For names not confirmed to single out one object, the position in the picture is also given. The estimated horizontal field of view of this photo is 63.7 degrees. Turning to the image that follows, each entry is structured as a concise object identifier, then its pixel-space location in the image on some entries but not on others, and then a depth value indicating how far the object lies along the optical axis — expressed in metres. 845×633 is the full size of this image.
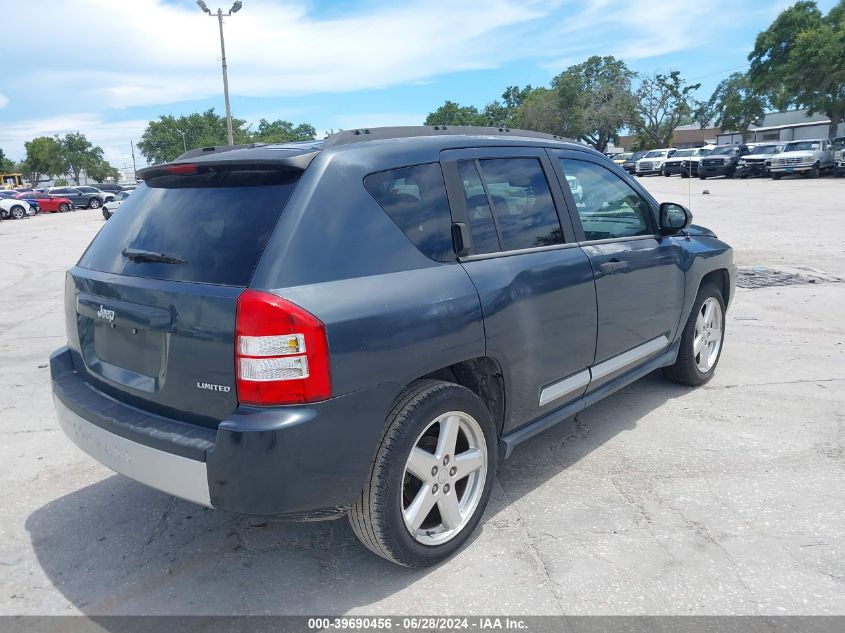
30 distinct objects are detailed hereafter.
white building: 55.88
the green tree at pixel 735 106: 71.06
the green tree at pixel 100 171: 113.06
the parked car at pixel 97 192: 49.42
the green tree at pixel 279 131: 76.14
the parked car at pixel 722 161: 38.31
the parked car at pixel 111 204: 32.38
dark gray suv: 2.44
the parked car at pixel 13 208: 39.38
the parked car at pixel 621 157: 57.08
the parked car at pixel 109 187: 56.06
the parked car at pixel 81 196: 47.97
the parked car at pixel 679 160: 42.09
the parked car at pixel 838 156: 32.72
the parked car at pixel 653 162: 46.97
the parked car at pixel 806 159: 33.31
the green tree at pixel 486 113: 100.25
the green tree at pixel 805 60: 37.88
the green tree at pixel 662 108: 73.56
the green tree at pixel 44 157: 106.03
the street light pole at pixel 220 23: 33.08
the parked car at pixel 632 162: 51.61
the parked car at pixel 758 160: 36.16
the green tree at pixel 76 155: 109.94
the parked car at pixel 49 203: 45.28
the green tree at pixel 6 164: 106.31
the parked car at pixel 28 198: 42.56
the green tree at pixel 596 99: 75.06
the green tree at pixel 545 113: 83.38
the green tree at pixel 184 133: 72.06
